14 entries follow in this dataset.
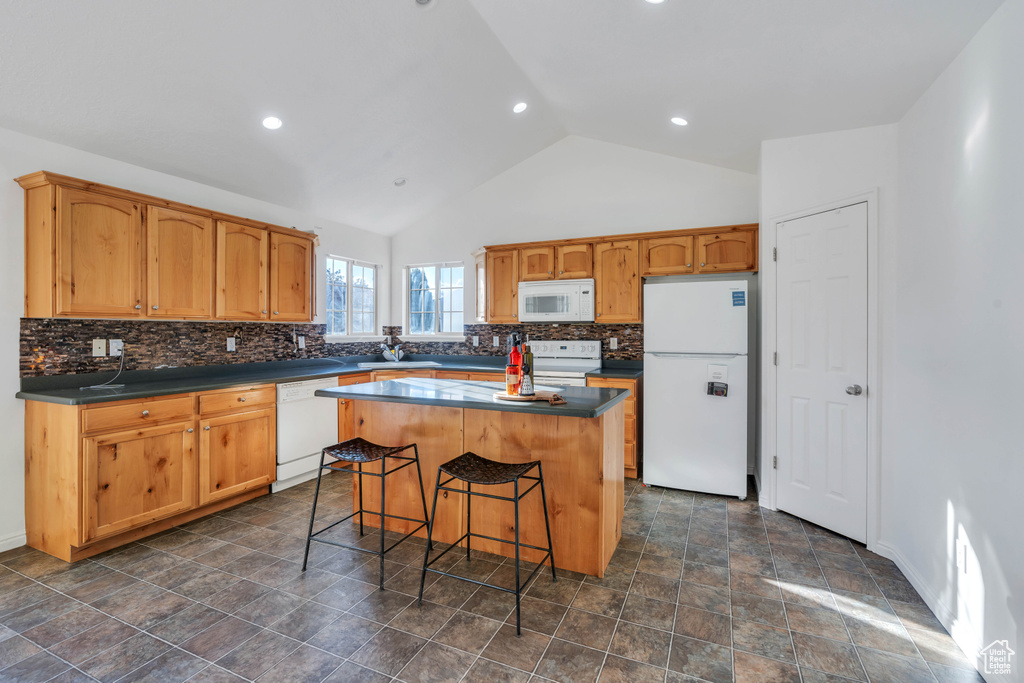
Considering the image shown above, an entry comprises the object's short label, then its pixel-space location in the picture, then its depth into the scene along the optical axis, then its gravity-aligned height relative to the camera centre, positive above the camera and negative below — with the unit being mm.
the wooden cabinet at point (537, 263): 4668 +769
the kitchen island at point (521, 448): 2350 -601
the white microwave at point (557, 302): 4488 +371
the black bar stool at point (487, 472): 2039 -612
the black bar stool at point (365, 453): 2393 -604
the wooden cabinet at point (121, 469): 2547 -778
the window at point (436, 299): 5594 +490
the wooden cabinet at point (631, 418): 4027 -687
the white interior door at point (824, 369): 2771 -190
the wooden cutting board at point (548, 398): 2222 -289
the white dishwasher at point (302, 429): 3715 -755
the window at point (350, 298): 5074 +474
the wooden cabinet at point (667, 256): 4125 +751
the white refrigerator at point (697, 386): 3592 -368
